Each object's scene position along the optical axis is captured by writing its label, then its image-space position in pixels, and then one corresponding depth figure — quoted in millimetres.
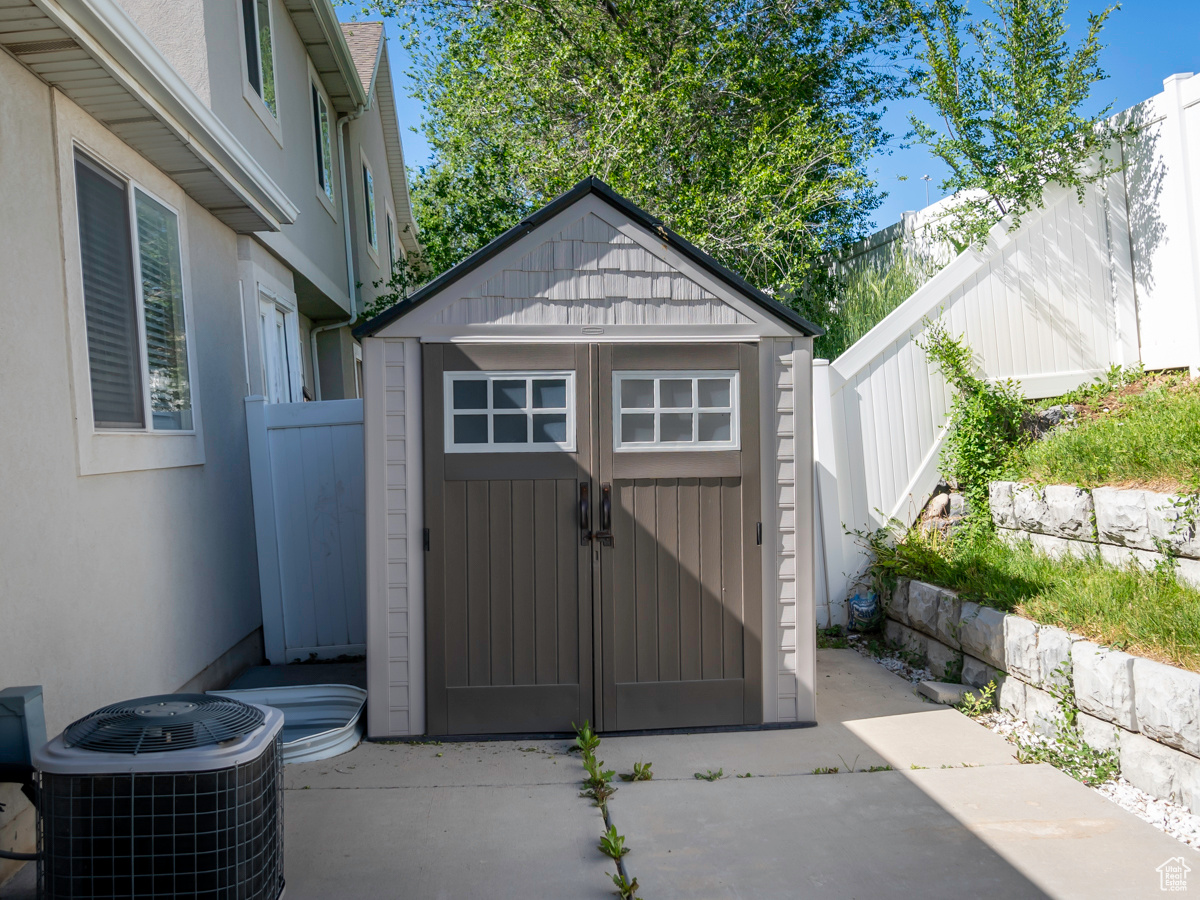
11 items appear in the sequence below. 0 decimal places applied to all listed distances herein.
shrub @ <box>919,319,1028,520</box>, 6344
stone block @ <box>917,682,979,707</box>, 4801
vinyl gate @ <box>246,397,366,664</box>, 5719
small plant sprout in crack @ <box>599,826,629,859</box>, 3137
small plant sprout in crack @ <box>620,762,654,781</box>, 3842
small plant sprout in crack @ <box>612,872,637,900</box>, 2850
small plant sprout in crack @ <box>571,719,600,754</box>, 4098
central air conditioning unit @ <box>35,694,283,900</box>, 2395
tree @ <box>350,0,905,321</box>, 8781
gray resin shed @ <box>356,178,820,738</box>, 4332
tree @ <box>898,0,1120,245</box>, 6762
